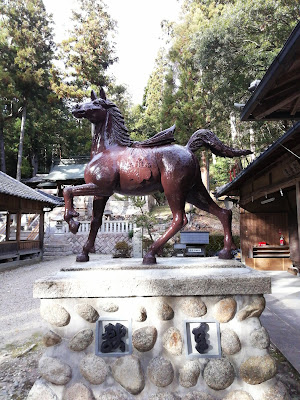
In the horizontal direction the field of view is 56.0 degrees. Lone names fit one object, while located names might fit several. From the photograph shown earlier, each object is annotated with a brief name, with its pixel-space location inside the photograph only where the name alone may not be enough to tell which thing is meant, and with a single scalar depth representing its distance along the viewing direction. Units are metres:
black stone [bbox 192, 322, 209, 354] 1.93
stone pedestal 1.88
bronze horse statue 2.44
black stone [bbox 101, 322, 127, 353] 1.96
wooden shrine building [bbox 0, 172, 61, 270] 11.43
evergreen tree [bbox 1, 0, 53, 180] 20.11
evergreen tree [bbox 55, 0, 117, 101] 20.62
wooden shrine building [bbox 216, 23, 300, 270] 3.16
